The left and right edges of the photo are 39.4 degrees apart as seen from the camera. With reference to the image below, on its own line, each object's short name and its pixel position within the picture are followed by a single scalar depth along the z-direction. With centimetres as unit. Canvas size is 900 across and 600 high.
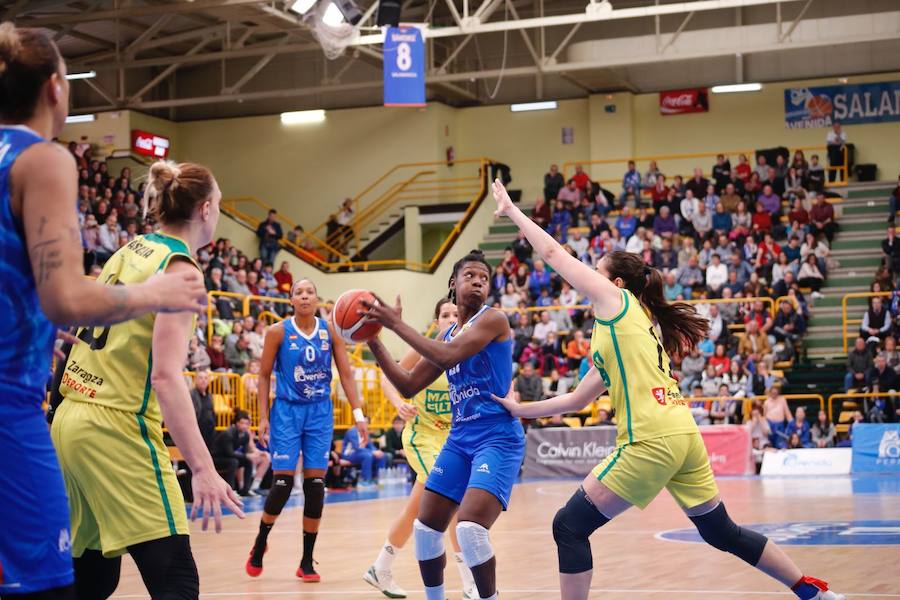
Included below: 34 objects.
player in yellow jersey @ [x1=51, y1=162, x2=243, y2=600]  389
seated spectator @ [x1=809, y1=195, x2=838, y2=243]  2728
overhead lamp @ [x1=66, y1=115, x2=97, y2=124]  3077
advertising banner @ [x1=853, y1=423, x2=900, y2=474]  2008
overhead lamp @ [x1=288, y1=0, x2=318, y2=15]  2179
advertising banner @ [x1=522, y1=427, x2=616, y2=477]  2092
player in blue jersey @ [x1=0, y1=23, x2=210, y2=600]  290
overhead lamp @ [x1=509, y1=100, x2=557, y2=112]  3238
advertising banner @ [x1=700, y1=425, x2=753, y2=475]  2050
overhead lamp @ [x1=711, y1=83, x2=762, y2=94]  3062
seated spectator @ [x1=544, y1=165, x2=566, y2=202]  3067
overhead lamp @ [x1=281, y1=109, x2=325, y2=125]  3270
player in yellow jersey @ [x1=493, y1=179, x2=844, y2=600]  551
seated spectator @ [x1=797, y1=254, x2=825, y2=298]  2577
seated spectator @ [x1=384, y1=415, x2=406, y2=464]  2047
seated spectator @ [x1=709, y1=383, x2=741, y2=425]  2183
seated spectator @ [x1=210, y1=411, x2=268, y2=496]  1599
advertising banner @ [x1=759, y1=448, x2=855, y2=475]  2019
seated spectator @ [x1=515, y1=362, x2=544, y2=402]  2264
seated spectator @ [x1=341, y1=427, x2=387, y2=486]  1904
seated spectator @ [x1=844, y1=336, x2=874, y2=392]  2222
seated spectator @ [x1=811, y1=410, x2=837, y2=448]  2103
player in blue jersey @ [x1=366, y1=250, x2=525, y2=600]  571
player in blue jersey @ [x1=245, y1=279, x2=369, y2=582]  896
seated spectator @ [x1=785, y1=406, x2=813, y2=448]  2109
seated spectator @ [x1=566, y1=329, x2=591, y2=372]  2411
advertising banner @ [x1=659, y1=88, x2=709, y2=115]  3145
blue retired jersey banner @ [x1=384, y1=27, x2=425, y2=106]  2048
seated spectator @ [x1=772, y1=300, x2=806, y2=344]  2408
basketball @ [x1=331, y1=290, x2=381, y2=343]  483
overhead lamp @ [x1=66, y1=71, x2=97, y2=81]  2656
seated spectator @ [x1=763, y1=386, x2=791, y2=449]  2120
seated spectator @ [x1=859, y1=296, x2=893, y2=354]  2317
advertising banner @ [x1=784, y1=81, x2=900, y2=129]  2989
